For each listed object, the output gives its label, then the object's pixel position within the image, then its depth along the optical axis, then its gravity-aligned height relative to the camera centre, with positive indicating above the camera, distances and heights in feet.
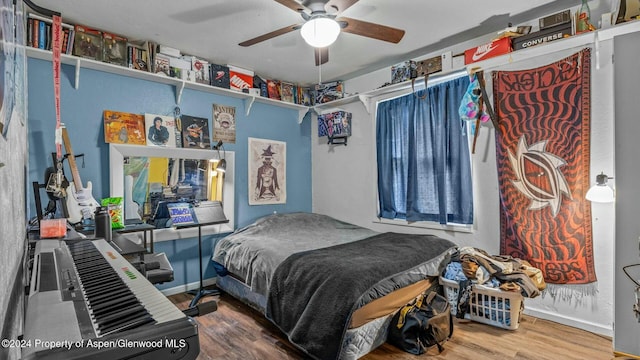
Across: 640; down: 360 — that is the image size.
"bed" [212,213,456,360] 6.51 -2.49
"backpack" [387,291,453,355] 7.04 -3.46
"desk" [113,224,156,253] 8.29 -1.37
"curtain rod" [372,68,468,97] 10.14 +3.19
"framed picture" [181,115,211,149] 11.09 +1.61
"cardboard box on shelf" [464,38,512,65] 8.82 +3.56
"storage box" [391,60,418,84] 11.13 +3.74
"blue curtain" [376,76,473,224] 10.25 +0.62
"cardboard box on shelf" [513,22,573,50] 8.00 +3.58
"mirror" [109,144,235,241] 9.84 -0.04
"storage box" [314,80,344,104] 13.85 +3.74
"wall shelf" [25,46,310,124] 8.44 +3.22
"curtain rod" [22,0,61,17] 4.42 +2.52
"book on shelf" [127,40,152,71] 9.77 +3.82
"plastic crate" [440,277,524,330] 7.97 -3.43
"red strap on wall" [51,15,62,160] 5.81 +2.39
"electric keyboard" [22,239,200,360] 1.54 -0.79
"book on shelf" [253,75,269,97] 13.08 +3.83
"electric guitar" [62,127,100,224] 7.95 -0.51
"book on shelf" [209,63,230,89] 11.63 +3.78
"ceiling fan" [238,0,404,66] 6.44 +3.34
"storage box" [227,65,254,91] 12.17 +3.86
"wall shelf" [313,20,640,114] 7.36 +3.27
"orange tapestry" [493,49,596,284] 8.09 +0.20
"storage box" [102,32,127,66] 9.34 +3.88
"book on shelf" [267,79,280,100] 13.48 +3.78
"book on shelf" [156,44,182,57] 10.33 +4.21
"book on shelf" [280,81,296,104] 13.93 +3.77
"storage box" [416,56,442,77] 10.46 +3.67
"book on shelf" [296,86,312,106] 14.57 +3.72
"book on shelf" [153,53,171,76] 10.21 +3.68
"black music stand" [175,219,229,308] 10.09 -3.17
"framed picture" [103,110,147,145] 9.50 +1.55
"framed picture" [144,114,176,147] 10.22 +1.58
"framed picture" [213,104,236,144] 11.93 +2.05
